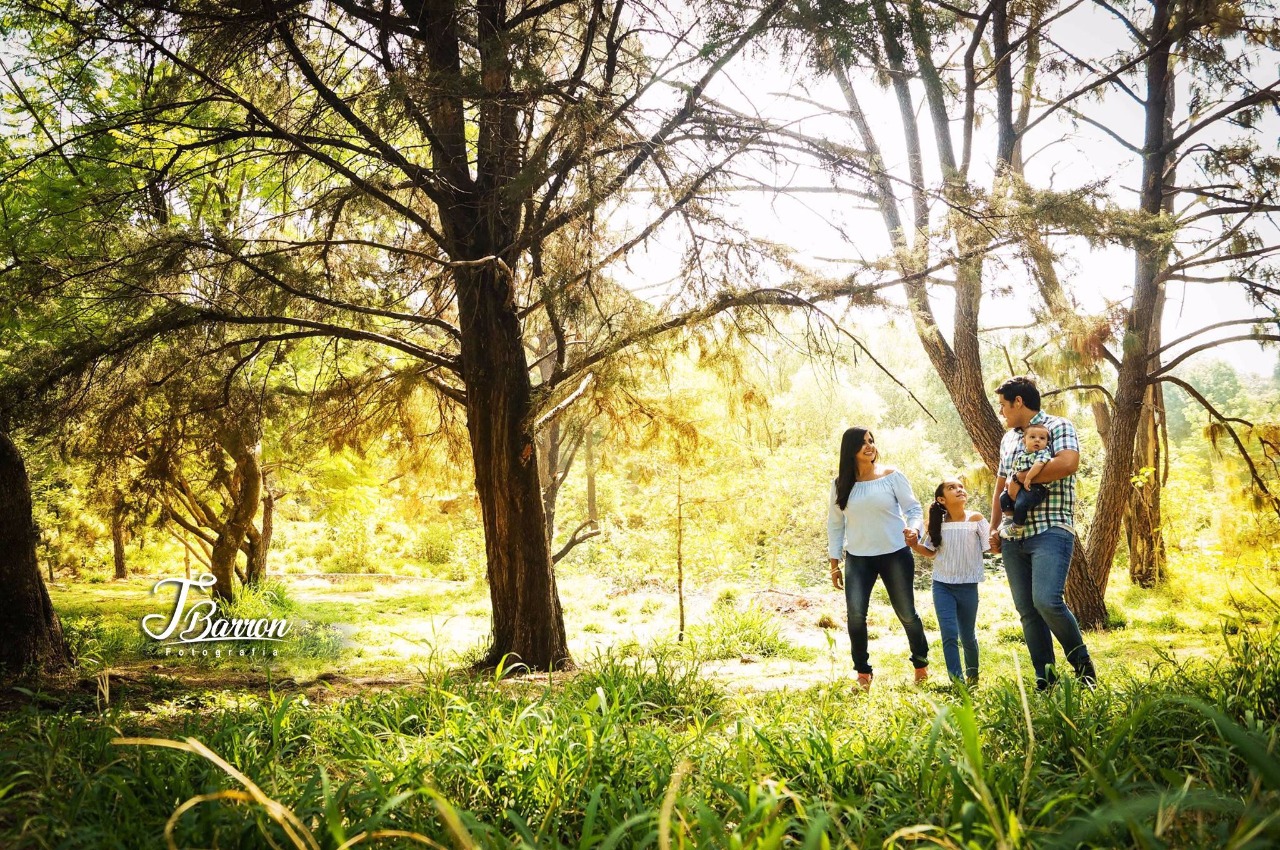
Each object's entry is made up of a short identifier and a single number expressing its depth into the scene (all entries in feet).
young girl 13.03
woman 13.65
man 10.71
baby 11.16
